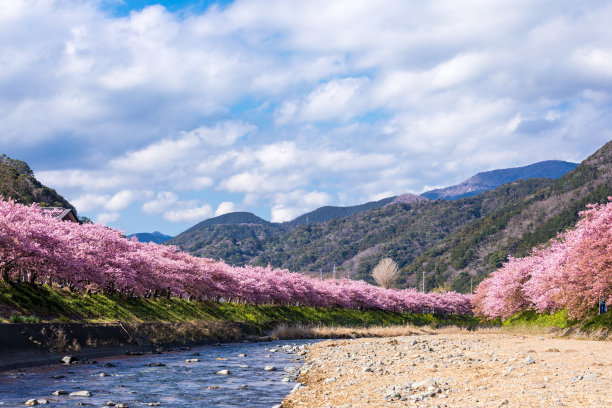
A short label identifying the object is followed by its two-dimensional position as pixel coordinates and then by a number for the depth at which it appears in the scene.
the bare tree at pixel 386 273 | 139.88
